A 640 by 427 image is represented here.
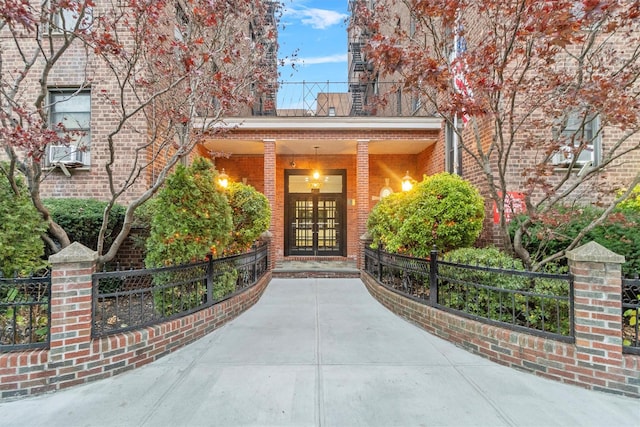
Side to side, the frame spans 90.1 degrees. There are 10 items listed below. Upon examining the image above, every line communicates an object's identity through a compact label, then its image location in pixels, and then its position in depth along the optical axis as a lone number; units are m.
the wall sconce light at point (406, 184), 8.34
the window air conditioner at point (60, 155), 6.91
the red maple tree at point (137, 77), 3.51
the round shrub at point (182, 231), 4.18
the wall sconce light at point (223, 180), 7.88
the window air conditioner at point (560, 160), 6.30
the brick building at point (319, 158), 6.91
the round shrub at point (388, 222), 6.13
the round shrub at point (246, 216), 6.93
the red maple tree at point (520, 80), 3.44
